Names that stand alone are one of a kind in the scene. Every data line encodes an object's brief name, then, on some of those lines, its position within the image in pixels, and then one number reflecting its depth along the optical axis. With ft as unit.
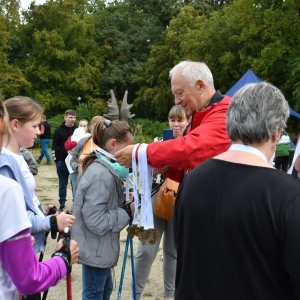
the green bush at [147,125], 98.37
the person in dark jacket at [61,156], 27.91
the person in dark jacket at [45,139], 51.08
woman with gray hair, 5.07
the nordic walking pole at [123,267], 12.25
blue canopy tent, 35.62
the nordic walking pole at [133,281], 12.20
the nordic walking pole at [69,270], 7.24
